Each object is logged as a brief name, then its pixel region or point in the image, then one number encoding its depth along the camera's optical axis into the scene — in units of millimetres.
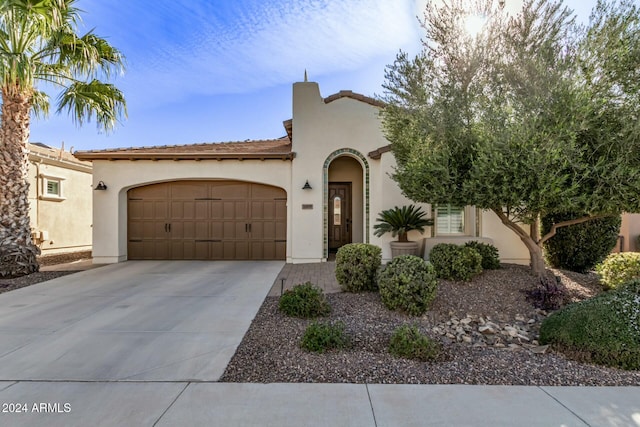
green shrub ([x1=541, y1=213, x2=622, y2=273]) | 8312
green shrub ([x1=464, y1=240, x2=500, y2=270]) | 7465
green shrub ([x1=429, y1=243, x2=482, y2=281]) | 6598
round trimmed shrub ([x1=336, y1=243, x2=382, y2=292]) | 6395
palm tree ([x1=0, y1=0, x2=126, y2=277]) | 7570
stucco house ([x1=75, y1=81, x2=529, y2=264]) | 10086
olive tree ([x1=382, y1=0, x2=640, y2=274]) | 5148
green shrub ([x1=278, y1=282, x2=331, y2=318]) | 5258
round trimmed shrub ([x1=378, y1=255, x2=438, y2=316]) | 5332
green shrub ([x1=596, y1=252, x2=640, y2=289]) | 6531
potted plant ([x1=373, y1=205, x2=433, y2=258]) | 9234
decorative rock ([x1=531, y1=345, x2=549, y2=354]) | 4195
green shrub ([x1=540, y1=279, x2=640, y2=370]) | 3785
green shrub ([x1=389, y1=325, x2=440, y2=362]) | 3904
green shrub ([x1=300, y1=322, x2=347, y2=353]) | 4062
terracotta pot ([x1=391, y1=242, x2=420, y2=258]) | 9211
